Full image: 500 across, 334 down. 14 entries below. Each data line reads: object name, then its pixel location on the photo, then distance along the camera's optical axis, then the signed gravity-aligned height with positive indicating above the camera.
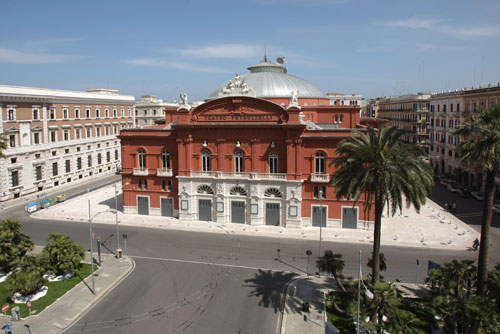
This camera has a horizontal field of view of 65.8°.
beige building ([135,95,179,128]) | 103.83 +4.45
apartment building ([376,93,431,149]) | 88.19 +3.56
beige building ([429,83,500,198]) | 59.94 +0.69
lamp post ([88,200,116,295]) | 28.84 -11.80
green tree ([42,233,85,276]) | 31.19 -10.29
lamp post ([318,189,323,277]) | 42.74 -7.24
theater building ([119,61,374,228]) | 43.06 -4.37
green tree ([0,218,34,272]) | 31.33 -9.66
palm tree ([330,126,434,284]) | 23.39 -2.64
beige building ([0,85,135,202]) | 56.81 -1.38
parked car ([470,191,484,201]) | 56.73 -9.72
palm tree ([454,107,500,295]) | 22.62 -1.20
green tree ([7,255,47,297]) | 27.64 -10.76
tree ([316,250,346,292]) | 26.50 -9.28
